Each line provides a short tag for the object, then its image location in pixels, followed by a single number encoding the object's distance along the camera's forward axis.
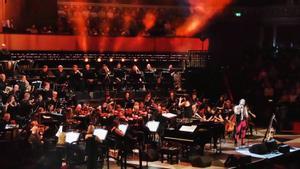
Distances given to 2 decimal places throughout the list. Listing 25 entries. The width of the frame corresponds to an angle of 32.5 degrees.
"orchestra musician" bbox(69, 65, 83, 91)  21.20
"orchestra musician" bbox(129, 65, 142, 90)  23.19
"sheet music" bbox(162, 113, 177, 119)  18.12
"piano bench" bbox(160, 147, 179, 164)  15.87
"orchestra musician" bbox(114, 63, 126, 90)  22.58
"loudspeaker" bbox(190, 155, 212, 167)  15.71
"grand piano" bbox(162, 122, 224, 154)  16.30
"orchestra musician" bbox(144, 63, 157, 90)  24.05
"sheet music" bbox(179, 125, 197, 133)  16.30
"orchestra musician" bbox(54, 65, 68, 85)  20.67
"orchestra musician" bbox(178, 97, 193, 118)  20.45
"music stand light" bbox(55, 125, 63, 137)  14.60
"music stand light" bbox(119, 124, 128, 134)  15.16
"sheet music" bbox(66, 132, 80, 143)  14.28
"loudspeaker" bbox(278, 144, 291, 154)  14.71
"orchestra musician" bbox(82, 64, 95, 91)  21.86
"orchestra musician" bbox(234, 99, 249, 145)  18.67
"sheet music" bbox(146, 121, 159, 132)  16.50
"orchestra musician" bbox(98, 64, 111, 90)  22.17
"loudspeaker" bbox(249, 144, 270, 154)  16.96
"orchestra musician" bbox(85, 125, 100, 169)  13.20
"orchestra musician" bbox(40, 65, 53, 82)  20.75
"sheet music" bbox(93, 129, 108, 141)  14.39
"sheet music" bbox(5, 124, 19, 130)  14.81
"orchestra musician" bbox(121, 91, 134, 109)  19.75
